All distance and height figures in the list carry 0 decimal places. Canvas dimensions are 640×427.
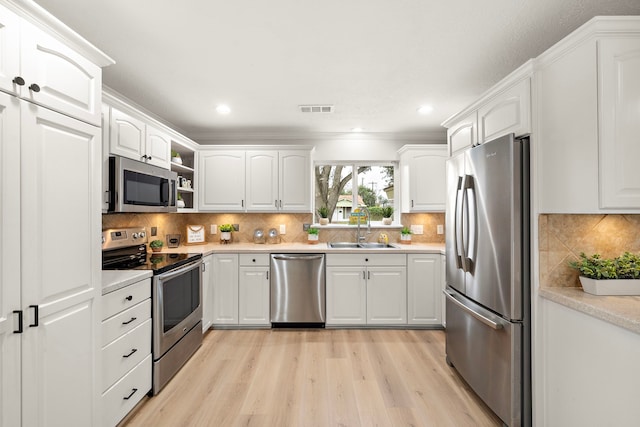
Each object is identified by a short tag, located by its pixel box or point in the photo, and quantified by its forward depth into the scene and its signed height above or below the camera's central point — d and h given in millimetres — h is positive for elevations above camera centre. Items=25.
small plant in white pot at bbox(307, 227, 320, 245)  3933 -289
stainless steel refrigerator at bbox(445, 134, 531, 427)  1732 -383
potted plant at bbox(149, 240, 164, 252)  3114 -325
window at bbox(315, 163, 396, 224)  4258 +355
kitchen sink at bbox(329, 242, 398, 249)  3931 -415
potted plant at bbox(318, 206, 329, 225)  4160 -11
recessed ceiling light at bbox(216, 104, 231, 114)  3098 +1092
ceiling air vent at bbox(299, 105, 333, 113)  3092 +1085
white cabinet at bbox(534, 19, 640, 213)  1394 +450
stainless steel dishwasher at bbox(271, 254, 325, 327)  3398 -858
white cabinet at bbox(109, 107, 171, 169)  2210 +609
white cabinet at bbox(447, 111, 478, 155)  2211 +619
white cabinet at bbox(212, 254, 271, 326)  3422 -875
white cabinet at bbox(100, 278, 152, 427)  1724 -846
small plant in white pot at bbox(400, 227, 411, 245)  3961 -289
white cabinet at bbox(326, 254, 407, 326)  3404 -864
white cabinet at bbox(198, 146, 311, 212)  3803 +418
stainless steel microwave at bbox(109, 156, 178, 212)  2146 +216
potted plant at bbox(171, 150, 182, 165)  3242 +602
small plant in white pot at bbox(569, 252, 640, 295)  1557 -330
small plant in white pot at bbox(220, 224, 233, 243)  3924 -241
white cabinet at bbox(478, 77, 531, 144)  1726 +614
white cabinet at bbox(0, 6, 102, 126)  1161 +621
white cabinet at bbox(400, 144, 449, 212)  3742 +433
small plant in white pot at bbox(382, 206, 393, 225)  4096 -27
